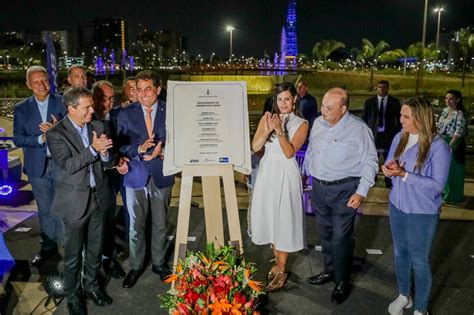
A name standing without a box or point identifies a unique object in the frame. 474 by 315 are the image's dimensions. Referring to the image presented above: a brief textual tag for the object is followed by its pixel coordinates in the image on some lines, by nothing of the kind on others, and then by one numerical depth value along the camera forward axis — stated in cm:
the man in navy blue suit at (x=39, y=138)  479
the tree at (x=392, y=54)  5672
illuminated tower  12862
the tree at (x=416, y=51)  4745
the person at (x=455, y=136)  658
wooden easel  387
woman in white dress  409
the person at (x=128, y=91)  552
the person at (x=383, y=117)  789
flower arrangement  280
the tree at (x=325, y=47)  6744
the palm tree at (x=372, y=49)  5784
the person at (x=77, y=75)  549
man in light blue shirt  393
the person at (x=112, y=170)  445
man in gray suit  362
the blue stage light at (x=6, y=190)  696
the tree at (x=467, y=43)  3391
